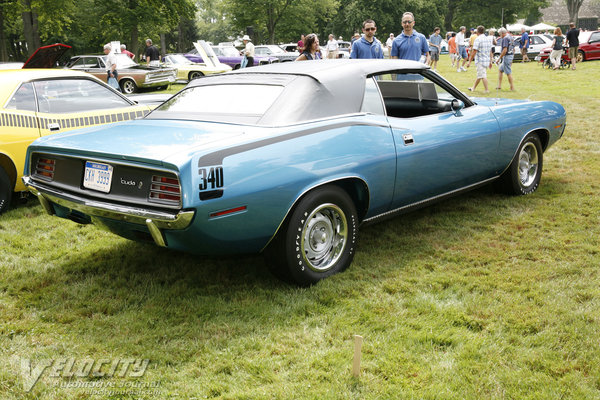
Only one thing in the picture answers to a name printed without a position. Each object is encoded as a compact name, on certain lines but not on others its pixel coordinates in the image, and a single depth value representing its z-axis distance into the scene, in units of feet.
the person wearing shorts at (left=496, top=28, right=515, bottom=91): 45.32
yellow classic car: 17.62
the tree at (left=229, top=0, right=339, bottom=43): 158.71
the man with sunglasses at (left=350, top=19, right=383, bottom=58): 27.32
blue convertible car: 10.29
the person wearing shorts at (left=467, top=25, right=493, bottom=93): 43.93
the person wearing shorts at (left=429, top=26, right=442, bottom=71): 67.68
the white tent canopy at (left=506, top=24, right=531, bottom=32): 175.42
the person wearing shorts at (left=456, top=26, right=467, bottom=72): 78.04
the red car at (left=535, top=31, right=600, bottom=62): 78.96
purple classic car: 85.35
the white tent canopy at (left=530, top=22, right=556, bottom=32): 186.34
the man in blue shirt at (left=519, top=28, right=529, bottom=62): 85.64
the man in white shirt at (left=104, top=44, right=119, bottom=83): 45.16
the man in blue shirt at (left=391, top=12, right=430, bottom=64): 28.25
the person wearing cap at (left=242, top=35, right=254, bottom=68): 53.21
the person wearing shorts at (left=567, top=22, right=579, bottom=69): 69.62
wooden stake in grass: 8.07
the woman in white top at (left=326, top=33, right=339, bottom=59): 74.03
